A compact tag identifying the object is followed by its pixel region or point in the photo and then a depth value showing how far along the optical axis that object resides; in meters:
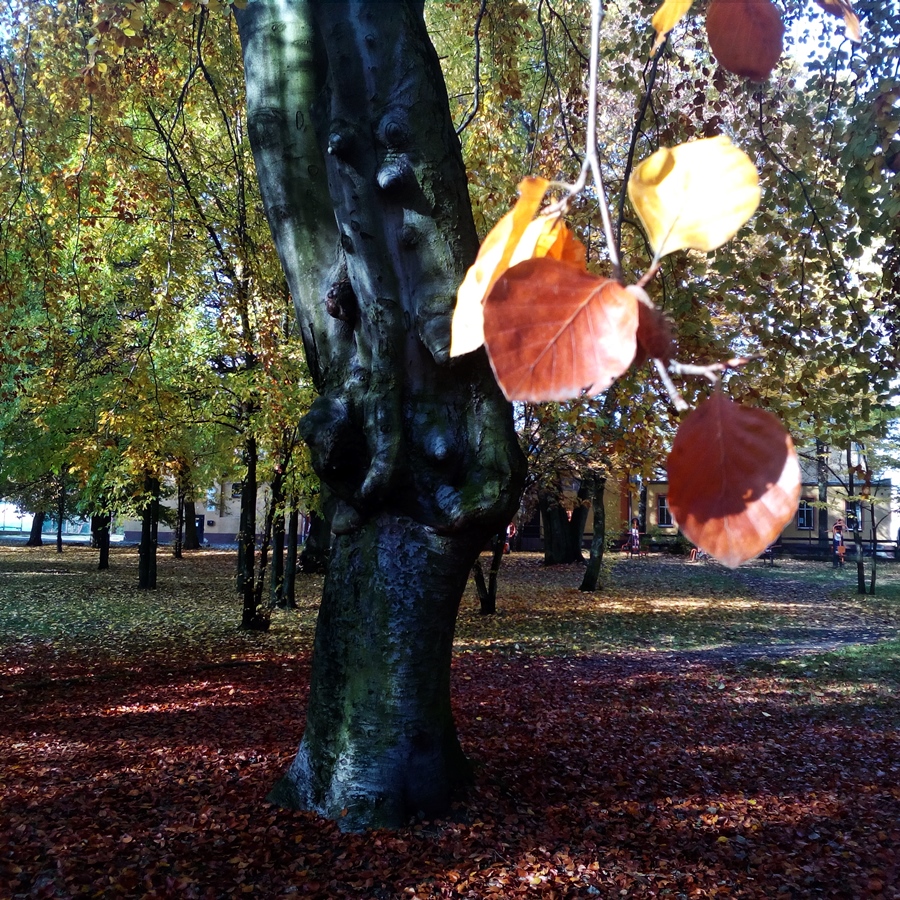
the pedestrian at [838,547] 27.83
